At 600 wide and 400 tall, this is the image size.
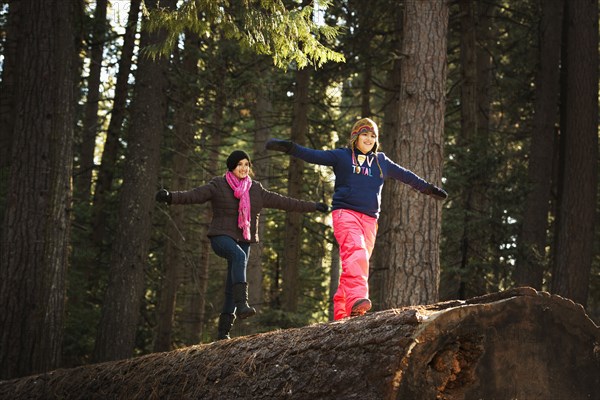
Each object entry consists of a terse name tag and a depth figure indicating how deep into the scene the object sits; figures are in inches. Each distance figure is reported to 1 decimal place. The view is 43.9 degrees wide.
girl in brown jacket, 332.2
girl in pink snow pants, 312.7
